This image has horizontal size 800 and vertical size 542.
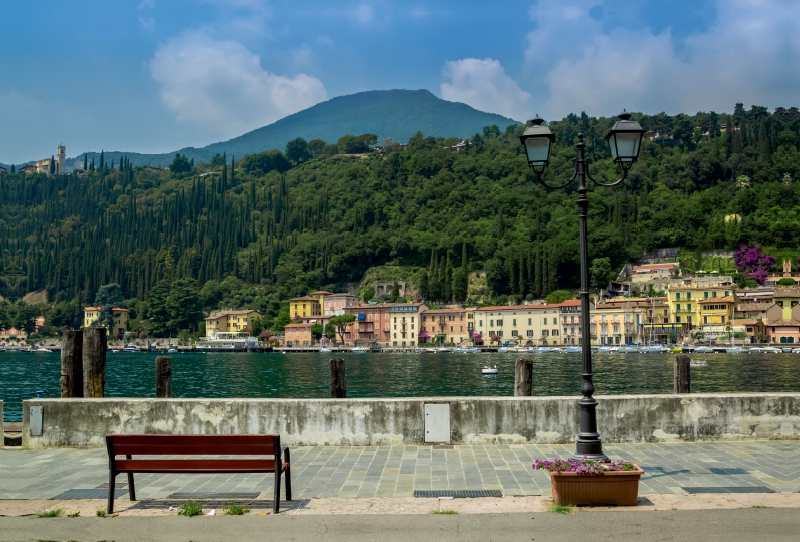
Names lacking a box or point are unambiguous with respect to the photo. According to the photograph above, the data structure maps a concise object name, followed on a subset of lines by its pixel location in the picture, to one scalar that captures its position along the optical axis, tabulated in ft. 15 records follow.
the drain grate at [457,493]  25.11
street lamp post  27.43
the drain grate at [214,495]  25.52
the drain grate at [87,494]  25.79
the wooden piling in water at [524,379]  41.61
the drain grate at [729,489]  25.39
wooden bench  22.77
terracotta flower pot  23.12
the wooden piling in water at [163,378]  42.93
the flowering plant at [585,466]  23.15
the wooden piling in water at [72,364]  40.37
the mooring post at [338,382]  42.42
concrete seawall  36.27
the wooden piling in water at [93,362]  41.78
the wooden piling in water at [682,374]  42.55
